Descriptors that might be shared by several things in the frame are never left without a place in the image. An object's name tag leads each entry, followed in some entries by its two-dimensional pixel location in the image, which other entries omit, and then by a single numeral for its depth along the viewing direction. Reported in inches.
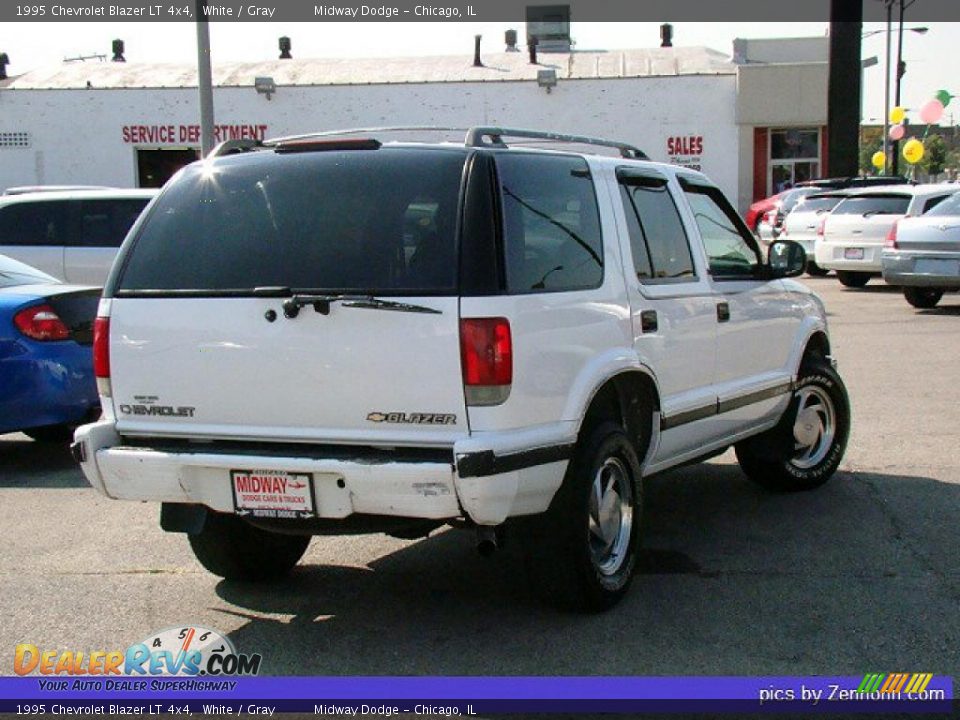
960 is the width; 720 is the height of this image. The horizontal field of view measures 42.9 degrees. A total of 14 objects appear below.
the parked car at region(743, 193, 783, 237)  1152.3
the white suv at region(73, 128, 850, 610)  173.2
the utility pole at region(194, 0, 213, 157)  637.9
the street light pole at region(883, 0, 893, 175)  1828.2
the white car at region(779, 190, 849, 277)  874.1
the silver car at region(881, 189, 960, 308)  624.7
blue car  312.0
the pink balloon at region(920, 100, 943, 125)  1279.5
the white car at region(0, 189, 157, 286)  507.2
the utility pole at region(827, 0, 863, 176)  1159.6
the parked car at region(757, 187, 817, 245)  987.3
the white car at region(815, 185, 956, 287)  764.6
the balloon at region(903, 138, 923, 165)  1426.9
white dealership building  1612.9
